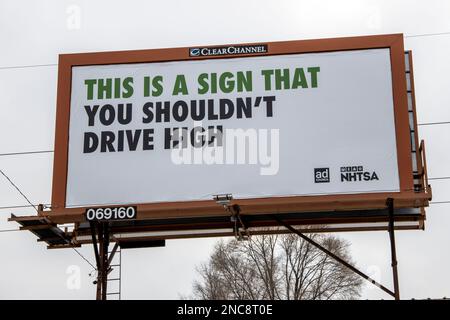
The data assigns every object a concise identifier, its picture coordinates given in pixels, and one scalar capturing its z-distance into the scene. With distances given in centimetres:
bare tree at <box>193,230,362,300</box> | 4066
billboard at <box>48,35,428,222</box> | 1755
